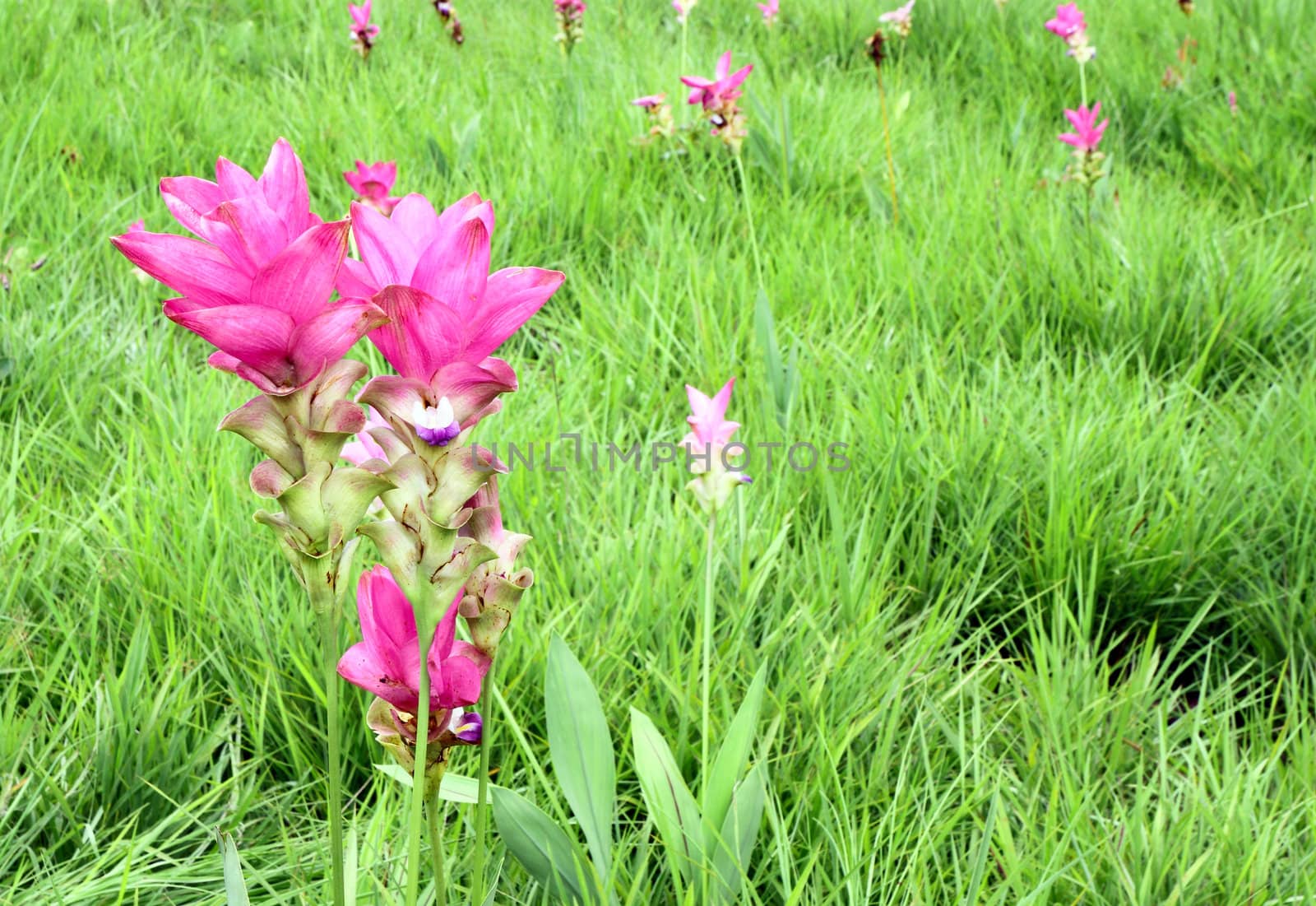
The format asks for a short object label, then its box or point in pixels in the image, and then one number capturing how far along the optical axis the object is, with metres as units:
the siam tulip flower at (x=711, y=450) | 0.98
